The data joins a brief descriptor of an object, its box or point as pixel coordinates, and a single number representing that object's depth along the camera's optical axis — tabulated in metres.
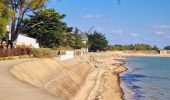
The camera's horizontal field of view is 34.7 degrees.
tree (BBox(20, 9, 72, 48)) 52.57
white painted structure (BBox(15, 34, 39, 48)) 47.62
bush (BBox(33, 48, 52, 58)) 40.76
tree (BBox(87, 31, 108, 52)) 105.06
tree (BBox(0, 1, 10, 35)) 33.06
